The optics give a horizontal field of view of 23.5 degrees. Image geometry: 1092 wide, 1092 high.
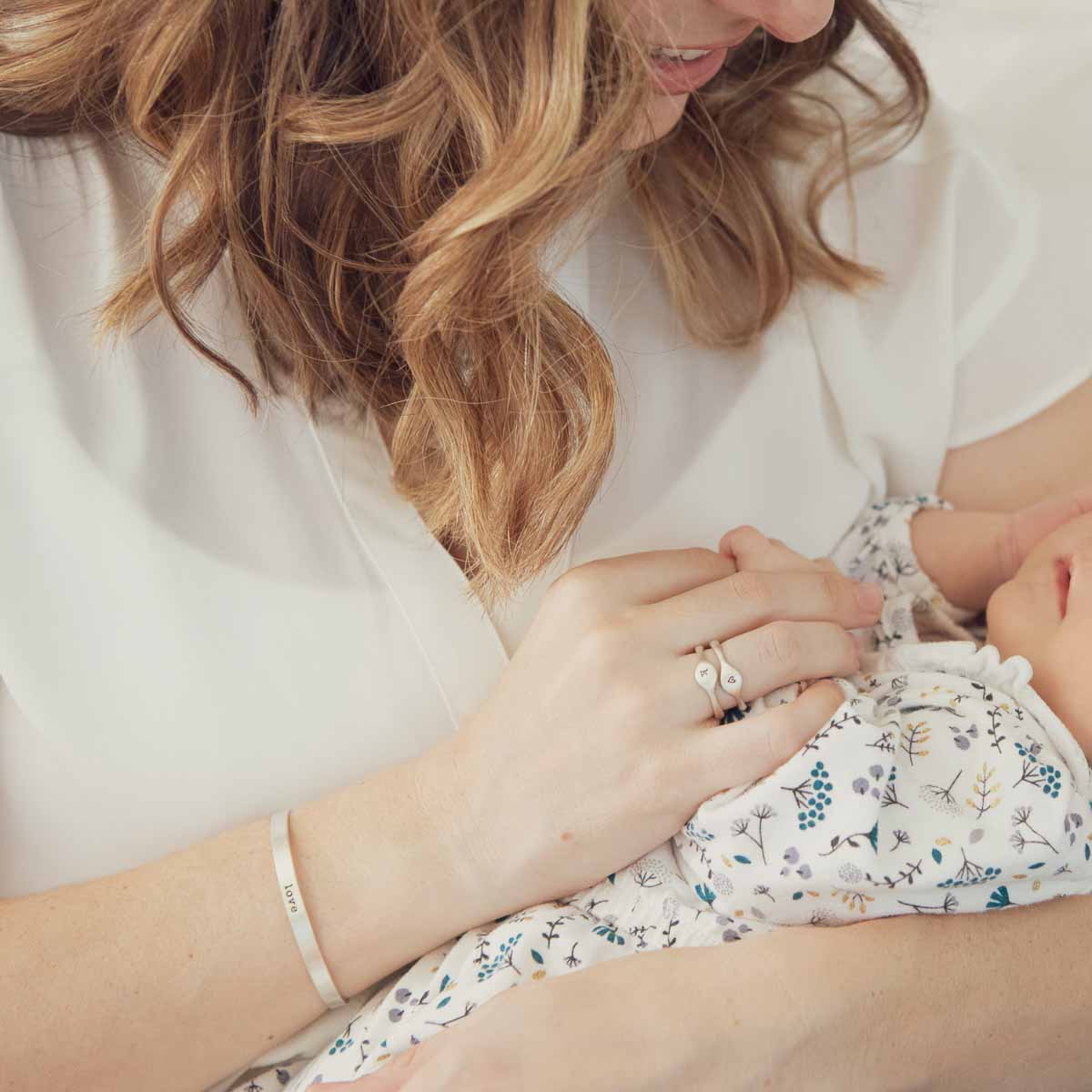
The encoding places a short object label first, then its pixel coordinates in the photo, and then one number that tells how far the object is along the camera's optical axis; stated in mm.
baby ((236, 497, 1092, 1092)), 702
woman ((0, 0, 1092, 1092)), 688
